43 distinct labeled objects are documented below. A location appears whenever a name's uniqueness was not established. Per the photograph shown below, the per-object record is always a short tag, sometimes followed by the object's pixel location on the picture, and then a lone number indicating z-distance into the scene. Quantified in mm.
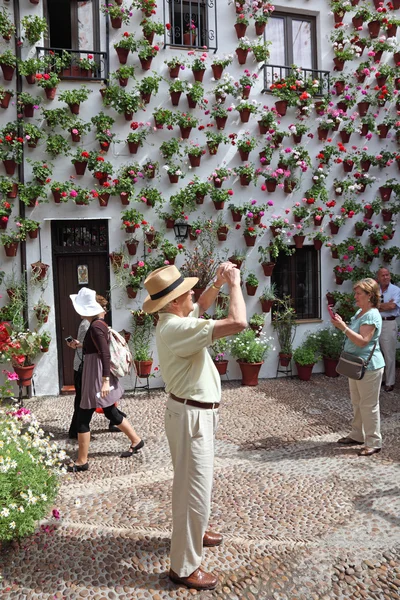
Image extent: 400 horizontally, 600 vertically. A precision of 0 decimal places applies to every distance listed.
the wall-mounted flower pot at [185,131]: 8383
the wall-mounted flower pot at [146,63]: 8094
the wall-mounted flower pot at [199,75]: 8375
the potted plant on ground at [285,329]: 8969
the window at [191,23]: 8469
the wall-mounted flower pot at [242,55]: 8601
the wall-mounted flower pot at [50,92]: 7691
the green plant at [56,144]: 7695
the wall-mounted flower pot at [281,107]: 8836
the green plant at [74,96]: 7672
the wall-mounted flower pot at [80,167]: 7852
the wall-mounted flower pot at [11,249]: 7598
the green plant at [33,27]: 7480
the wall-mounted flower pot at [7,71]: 7562
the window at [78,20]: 8125
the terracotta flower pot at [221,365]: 8484
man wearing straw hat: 3098
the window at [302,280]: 9375
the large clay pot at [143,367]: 8070
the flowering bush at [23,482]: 3266
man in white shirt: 8305
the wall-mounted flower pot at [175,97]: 8273
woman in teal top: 5243
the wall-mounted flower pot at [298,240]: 9000
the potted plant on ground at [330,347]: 9023
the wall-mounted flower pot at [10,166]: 7562
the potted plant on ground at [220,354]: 8477
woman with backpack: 5039
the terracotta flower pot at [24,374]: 7527
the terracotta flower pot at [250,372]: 8445
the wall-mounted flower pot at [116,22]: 7956
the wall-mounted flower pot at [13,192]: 7562
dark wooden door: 8094
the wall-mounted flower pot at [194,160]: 8438
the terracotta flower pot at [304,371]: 8852
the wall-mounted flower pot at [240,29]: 8570
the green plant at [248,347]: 8438
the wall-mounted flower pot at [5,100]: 7551
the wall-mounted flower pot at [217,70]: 8461
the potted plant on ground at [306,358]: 8791
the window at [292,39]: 9242
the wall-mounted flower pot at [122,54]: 7971
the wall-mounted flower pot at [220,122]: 8562
